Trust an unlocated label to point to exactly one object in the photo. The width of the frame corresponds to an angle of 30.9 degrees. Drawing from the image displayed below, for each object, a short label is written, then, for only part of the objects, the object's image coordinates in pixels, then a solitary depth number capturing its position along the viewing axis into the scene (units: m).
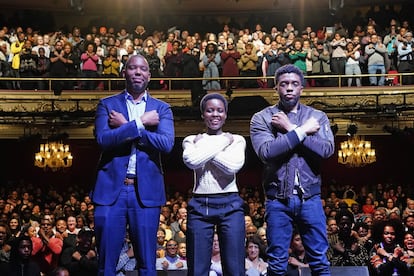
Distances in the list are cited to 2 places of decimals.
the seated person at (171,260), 7.75
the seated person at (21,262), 7.27
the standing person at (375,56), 14.55
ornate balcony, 14.25
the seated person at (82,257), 7.65
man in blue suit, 4.17
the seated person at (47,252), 8.85
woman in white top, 4.37
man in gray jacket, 4.16
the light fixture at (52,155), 14.23
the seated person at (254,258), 6.73
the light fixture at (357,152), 14.28
